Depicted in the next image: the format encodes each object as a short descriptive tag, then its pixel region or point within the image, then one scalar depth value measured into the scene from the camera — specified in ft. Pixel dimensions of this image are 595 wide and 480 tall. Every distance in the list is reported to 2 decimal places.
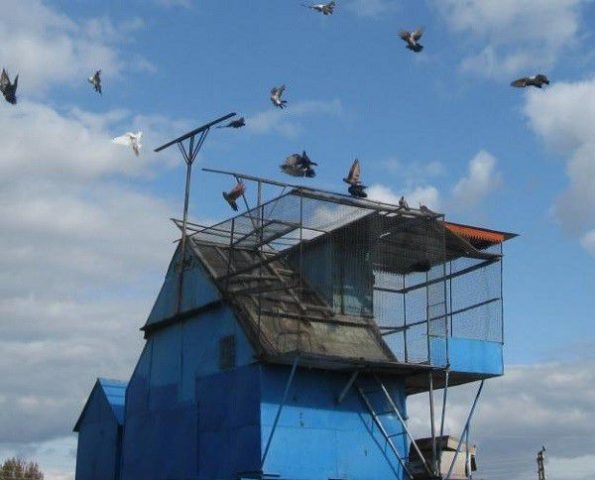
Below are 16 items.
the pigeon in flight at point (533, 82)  87.61
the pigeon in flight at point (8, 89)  81.46
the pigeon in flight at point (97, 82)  87.97
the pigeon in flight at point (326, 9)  85.05
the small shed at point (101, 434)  109.70
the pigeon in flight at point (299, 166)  91.15
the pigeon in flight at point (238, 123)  100.22
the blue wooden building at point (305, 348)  86.17
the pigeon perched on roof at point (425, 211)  90.68
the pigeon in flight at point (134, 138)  95.45
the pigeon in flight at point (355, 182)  91.61
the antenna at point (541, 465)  154.43
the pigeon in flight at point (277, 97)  89.71
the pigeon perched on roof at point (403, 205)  89.71
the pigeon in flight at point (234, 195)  95.14
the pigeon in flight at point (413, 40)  85.92
